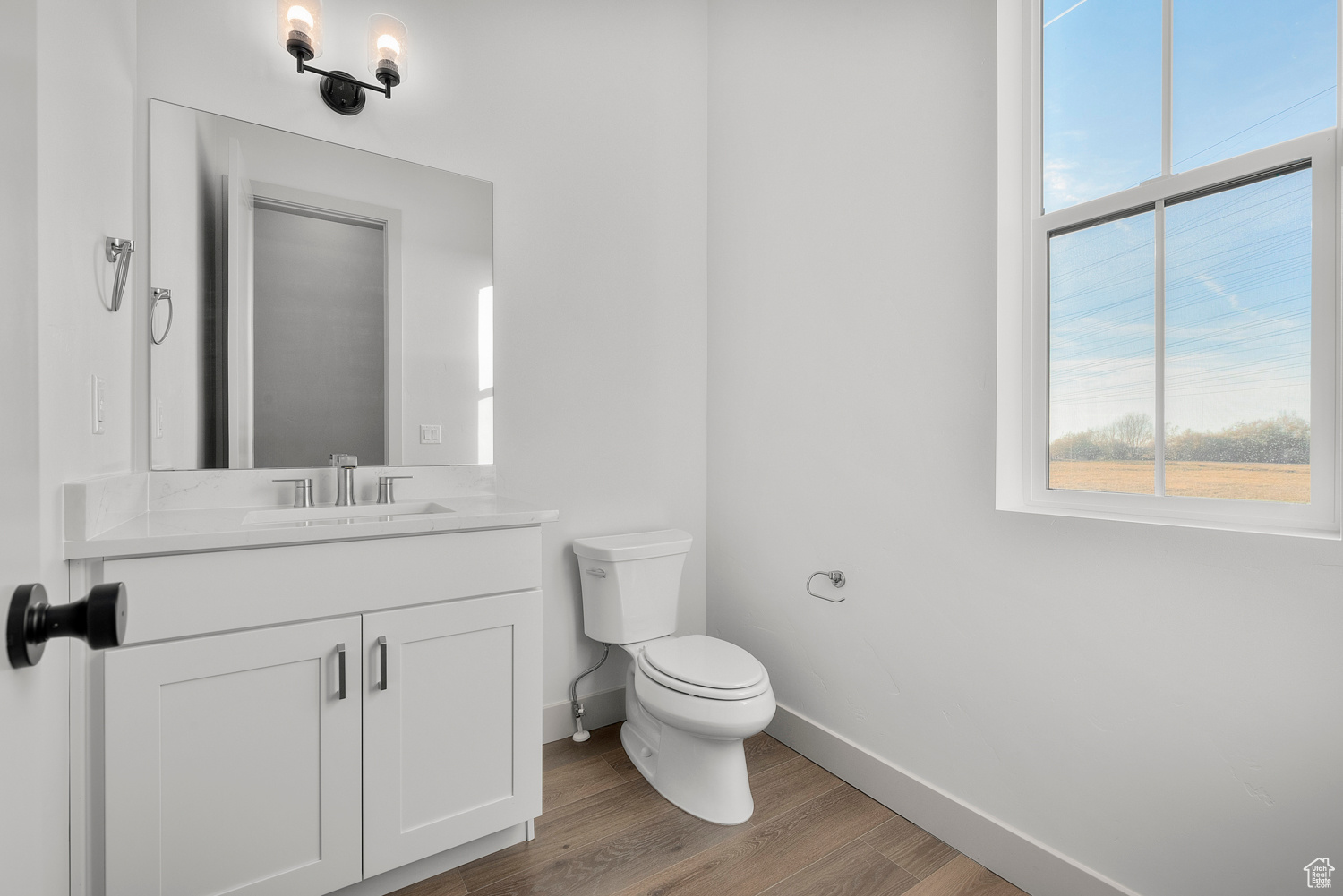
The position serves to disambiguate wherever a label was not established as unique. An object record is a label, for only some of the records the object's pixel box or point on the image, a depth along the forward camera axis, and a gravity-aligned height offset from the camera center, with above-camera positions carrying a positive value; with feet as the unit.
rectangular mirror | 5.14 +1.31
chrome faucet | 5.60 -0.31
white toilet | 5.33 -2.14
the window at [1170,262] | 3.70 +1.26
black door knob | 1.40 -0.41
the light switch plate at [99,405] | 3.89 +0.26
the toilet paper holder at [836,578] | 6.22 -1.35
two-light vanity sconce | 5.20 +3.47
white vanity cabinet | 3.65 -1.81
